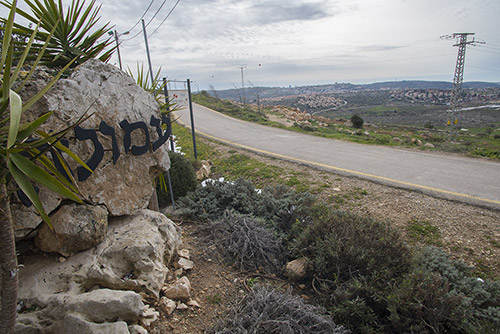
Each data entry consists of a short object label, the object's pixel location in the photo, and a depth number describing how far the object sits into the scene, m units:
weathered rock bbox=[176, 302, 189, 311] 2.96
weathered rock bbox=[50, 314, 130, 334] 2.19
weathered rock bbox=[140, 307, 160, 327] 2.59
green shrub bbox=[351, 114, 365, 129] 26.62
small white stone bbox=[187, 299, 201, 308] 3.05
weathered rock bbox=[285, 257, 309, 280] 3.90
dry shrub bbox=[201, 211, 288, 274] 4.03
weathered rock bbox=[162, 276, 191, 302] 3.06
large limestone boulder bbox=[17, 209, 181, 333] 2.30
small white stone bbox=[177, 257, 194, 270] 3.68
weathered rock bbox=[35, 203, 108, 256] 2.79
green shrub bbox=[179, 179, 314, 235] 5.00
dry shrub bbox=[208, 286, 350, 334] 2.62
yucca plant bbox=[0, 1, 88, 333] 1.58
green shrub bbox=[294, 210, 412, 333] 3.15
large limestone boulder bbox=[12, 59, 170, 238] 2.79
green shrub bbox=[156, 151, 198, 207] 5.94
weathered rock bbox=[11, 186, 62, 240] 2.59
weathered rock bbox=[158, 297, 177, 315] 2.86
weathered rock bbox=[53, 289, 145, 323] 2.34
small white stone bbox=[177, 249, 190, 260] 3.88
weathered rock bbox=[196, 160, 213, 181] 7.46
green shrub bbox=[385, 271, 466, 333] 2.81
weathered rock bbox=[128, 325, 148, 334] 2.43
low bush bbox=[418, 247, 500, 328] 2.85
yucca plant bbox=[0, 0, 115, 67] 3.03
